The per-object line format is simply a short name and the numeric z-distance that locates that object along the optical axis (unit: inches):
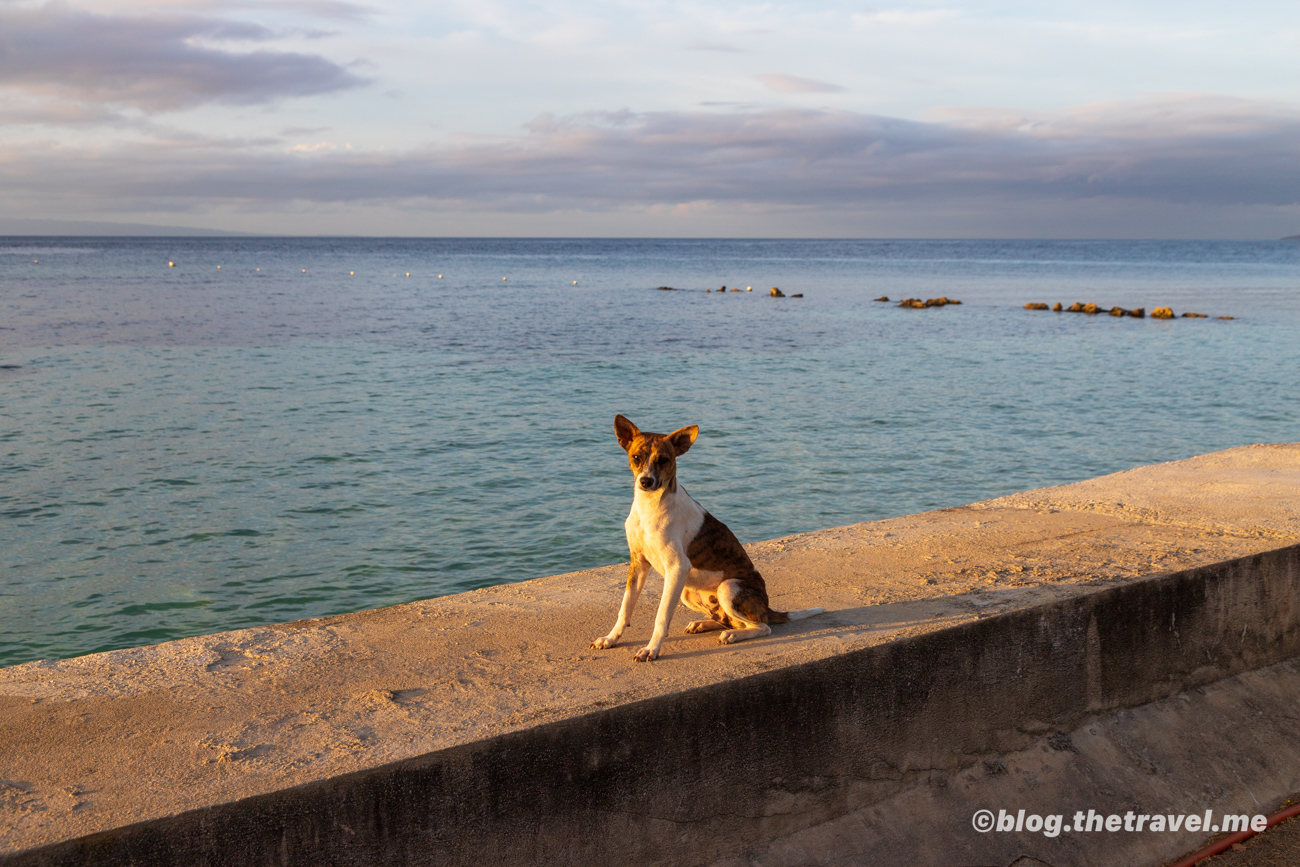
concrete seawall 127.6
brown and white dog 164.6
